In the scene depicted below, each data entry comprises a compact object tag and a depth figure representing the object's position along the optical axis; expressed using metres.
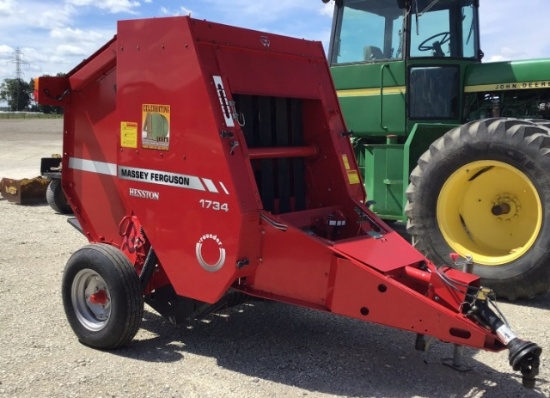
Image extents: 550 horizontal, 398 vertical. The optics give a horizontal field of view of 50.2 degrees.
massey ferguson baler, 3.43
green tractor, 4.90
